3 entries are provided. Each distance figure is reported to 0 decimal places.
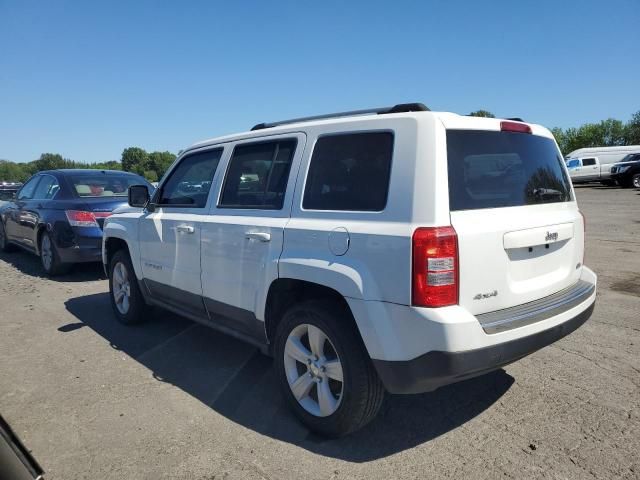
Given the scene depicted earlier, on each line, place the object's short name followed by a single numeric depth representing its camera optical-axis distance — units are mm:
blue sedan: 7375
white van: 29766
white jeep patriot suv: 2441
